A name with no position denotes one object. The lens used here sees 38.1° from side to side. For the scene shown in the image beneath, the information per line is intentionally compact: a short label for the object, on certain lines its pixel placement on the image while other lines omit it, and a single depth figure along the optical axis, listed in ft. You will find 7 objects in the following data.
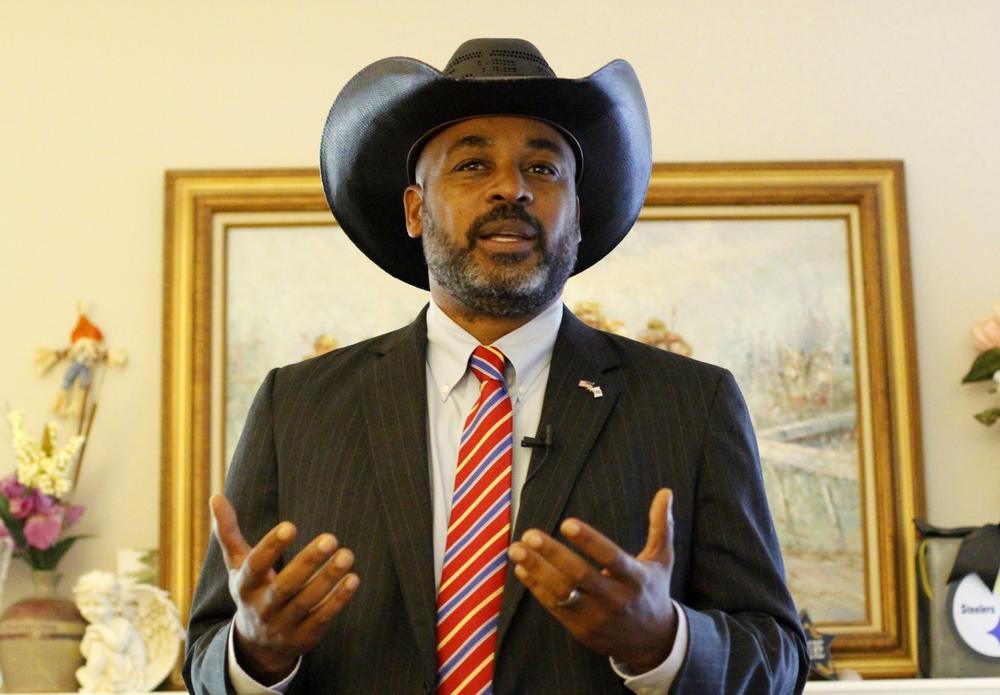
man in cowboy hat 4.52
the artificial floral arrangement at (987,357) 10.08
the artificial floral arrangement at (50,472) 9.64
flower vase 9.34
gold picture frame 9.99
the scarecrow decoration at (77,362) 10.18
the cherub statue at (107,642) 9.28
